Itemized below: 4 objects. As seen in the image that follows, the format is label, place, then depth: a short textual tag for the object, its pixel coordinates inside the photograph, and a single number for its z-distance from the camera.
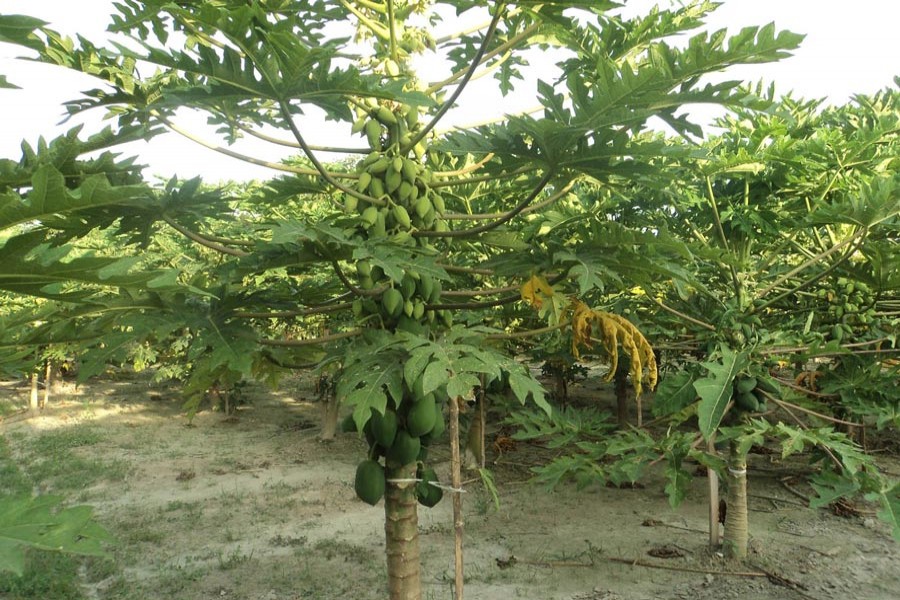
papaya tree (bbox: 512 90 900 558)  3.34
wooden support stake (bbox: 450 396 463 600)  3.05
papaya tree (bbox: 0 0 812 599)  1.99
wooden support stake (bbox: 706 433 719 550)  4.95
